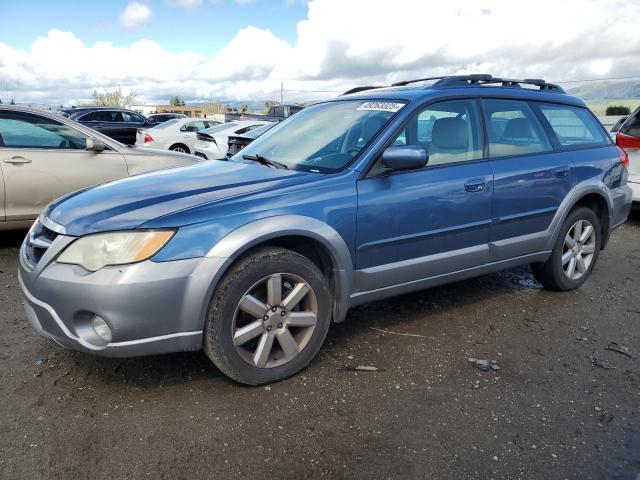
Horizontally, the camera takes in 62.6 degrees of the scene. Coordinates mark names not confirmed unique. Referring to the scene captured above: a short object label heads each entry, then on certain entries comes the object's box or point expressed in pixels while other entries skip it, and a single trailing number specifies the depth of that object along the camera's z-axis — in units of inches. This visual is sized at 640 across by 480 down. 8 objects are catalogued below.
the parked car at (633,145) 275.7
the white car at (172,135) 546.4
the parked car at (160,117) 1023.6
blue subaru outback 101.1
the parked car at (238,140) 304.8
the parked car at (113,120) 653.9
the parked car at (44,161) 213.5
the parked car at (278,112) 816.8
